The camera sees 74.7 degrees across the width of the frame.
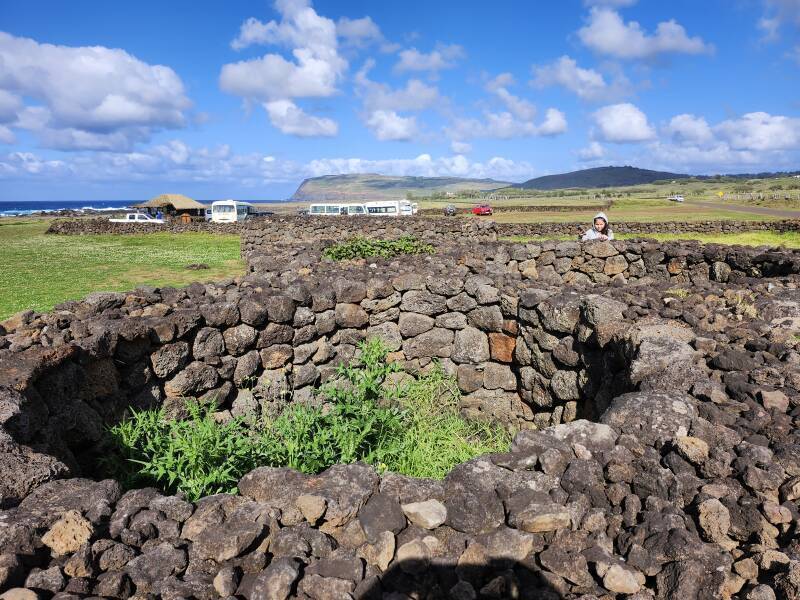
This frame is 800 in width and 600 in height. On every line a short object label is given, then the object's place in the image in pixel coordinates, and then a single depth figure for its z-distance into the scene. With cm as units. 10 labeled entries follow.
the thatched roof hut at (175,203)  6112
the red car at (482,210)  5669
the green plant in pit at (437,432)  495
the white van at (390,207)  4962
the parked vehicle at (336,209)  5125
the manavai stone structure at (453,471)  247
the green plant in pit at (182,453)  386
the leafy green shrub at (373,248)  1393
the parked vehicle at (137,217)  5254
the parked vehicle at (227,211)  5019
